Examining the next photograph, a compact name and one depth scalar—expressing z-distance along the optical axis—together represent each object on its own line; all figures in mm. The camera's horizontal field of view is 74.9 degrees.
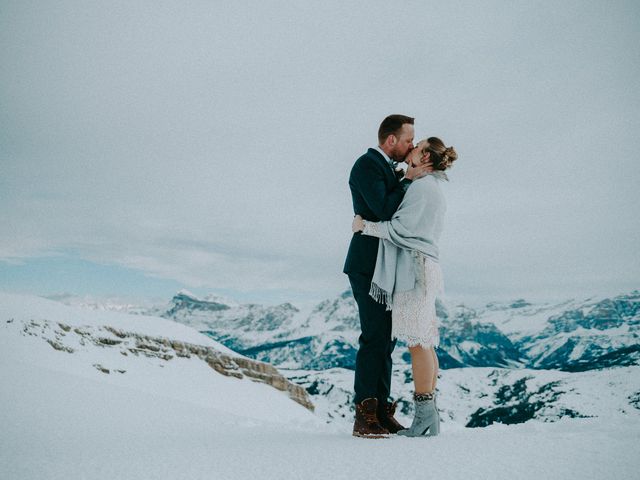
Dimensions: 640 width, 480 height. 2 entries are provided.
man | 4230
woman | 4020
